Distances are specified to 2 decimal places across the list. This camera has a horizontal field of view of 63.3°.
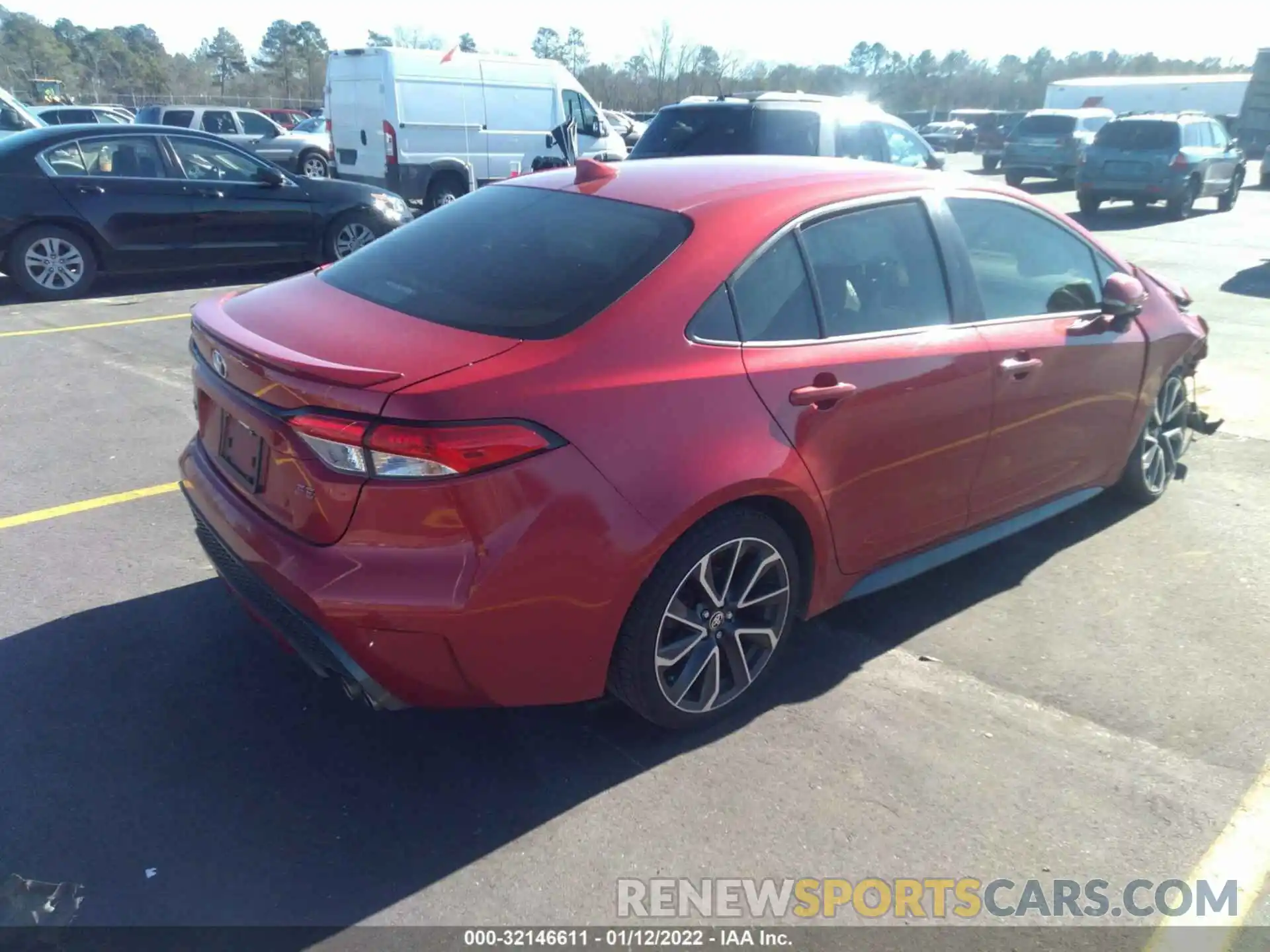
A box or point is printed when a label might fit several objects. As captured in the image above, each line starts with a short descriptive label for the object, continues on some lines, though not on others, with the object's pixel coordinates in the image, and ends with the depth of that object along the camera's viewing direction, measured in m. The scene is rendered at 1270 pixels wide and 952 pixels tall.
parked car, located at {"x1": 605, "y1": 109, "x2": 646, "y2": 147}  27.63
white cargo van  15.06
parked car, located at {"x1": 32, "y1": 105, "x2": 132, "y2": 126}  21.51
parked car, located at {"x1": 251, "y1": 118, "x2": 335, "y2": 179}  22.53
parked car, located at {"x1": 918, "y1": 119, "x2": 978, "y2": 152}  43.12
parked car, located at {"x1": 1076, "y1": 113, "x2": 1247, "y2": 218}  18.11
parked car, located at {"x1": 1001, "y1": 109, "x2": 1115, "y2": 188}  24.27
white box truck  42.03
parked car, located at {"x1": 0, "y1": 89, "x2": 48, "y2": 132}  15.88
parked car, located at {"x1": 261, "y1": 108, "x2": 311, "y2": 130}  34.72
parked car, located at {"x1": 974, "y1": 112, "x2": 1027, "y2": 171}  31.62
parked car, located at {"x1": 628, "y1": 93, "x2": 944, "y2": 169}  9.48
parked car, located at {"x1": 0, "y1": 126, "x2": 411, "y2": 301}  9.20
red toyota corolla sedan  2.62
